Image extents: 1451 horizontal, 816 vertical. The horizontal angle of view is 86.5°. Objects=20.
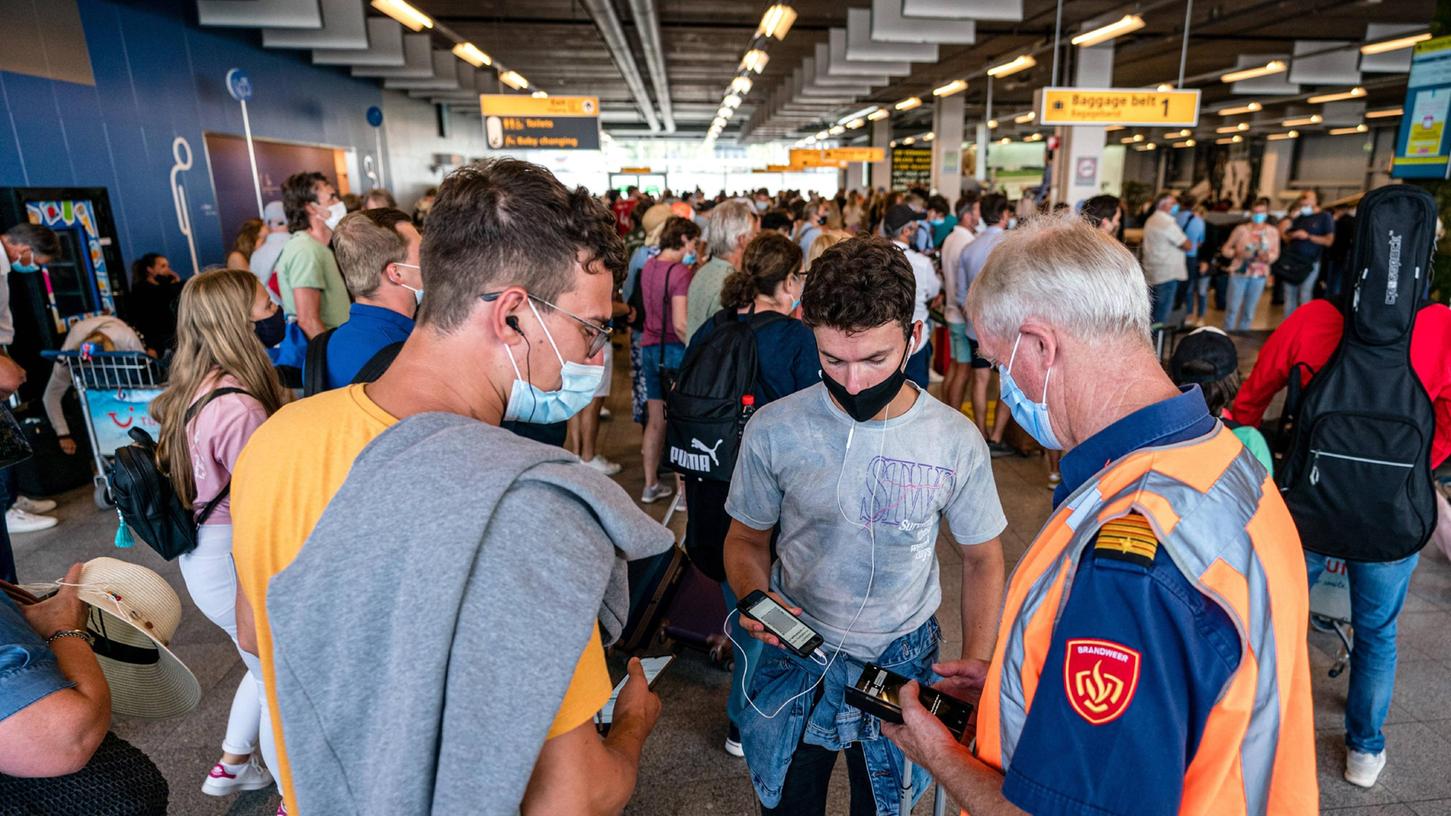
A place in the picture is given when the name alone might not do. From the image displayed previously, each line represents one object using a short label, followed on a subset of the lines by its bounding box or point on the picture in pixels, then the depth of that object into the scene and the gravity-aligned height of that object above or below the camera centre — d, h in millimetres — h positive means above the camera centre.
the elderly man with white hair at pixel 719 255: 4621 -318
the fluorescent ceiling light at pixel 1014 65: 12312 +2038
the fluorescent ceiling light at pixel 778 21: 9529 +2222
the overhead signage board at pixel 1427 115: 5246 +459
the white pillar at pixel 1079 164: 12117 +434
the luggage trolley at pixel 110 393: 4832 -1079
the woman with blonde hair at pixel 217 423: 2328 -609
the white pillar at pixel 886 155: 24391 +1390
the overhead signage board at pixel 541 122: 11133 +1222
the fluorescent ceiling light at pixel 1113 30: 9758 +2070
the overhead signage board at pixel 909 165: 20125 +804
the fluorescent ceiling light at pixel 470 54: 10297 +2050
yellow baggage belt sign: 9805 +1047
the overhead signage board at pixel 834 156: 20516 +1148
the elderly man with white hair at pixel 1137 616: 909 -505
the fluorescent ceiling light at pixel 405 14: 7820 +2000
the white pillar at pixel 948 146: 18922 +1213
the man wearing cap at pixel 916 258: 5254 -429
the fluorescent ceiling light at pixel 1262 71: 12851 +1977
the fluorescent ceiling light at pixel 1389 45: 11741 +2120
